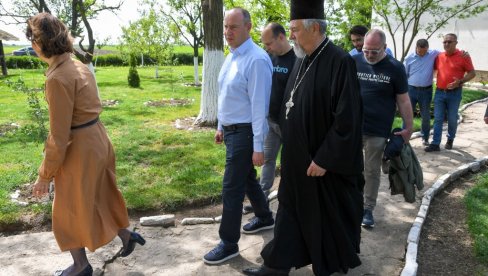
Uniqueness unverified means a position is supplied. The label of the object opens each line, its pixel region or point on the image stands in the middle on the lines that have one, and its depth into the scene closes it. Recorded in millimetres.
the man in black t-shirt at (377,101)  3830
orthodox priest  2711
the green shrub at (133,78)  17938
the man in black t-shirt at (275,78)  4086
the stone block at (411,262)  3181
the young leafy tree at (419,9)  10461
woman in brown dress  2730
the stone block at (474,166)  6062
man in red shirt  6824
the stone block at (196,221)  4301
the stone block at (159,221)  4266
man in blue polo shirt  7207
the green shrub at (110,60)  38594
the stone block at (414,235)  3735
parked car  43000
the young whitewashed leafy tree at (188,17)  21922
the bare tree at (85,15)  9427
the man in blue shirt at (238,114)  3236
